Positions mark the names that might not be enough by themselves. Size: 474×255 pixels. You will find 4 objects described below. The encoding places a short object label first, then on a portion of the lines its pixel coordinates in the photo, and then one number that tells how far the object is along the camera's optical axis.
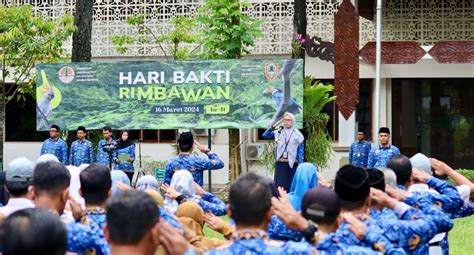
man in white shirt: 5.17
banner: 14.31
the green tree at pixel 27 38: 16.86
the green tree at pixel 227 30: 17.53
